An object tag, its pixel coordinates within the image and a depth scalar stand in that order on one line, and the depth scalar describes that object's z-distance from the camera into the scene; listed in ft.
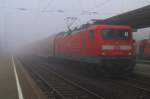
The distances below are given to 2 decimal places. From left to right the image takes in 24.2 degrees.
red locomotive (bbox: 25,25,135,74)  62.64
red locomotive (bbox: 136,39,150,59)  144.07
